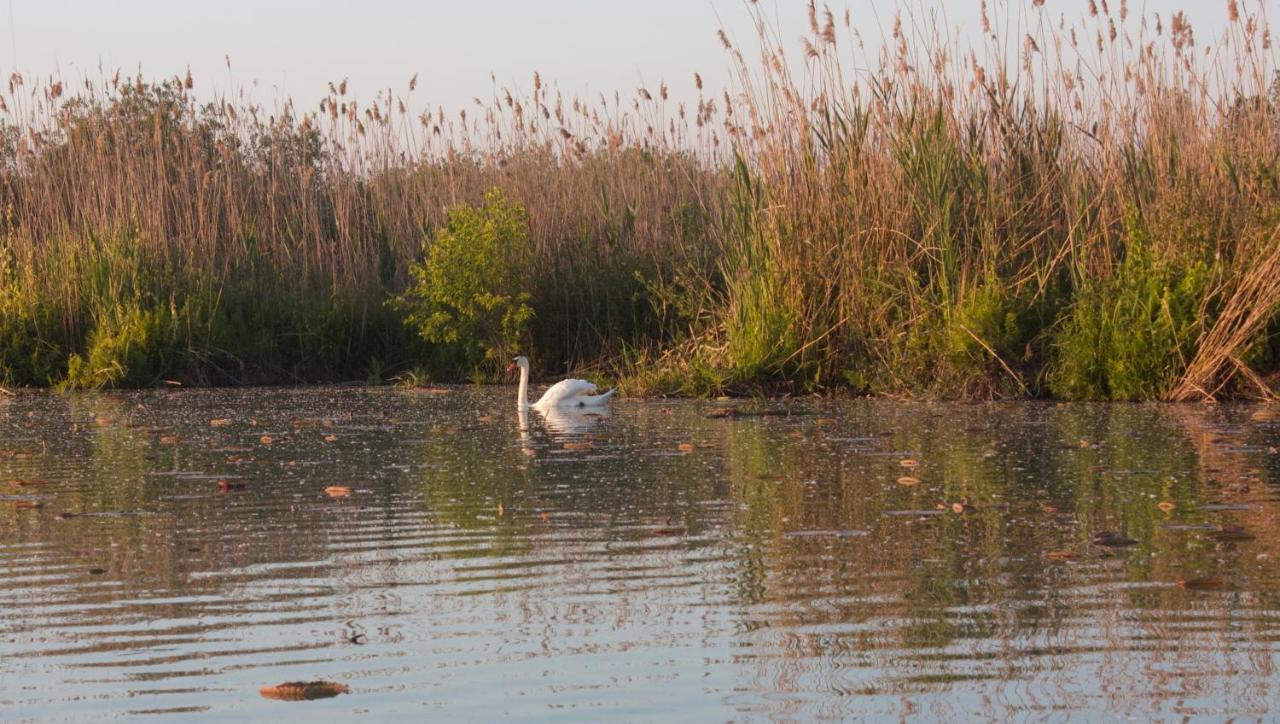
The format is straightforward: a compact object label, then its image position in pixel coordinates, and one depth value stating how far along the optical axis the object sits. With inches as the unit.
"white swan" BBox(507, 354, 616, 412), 868.6
